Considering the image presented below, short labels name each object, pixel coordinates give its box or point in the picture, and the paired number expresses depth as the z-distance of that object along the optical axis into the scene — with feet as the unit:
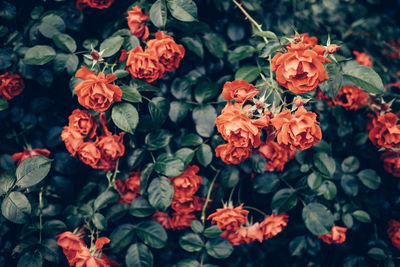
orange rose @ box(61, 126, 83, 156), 4.15
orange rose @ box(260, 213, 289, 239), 4.47
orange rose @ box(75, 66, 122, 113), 3.59
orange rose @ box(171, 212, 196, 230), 4.74
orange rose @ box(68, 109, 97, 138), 4.07
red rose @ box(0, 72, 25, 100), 4.64
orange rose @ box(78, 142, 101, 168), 4.10
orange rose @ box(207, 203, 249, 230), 4.12
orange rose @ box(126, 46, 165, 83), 3.93
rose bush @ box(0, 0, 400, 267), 4.00
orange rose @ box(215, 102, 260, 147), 3.14
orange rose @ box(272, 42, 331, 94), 3.14
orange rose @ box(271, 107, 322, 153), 3.10
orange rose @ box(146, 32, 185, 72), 4.02
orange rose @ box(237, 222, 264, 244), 4.42
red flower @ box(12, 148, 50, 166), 4.80
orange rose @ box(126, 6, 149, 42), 4.25
